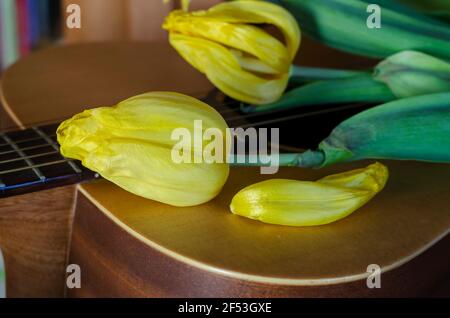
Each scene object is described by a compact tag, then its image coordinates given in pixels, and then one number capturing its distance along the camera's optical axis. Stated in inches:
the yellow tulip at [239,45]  28.0
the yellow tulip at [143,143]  21.7
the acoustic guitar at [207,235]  20.7
